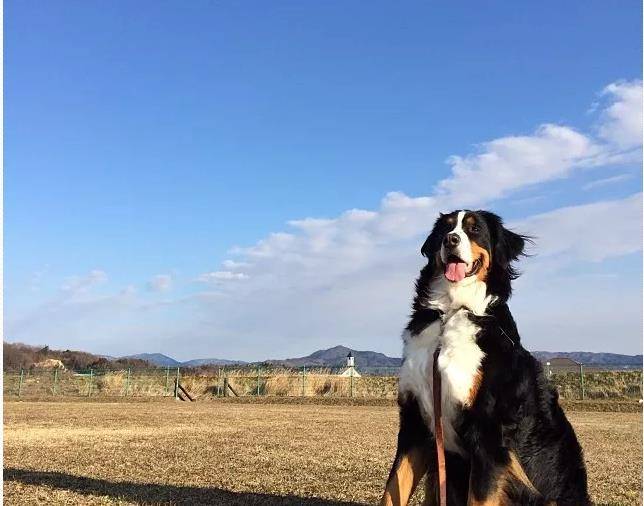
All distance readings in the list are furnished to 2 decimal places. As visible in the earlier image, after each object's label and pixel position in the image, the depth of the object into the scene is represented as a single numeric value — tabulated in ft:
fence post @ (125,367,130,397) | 128.60
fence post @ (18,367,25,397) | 128.83
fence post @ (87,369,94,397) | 128.88
